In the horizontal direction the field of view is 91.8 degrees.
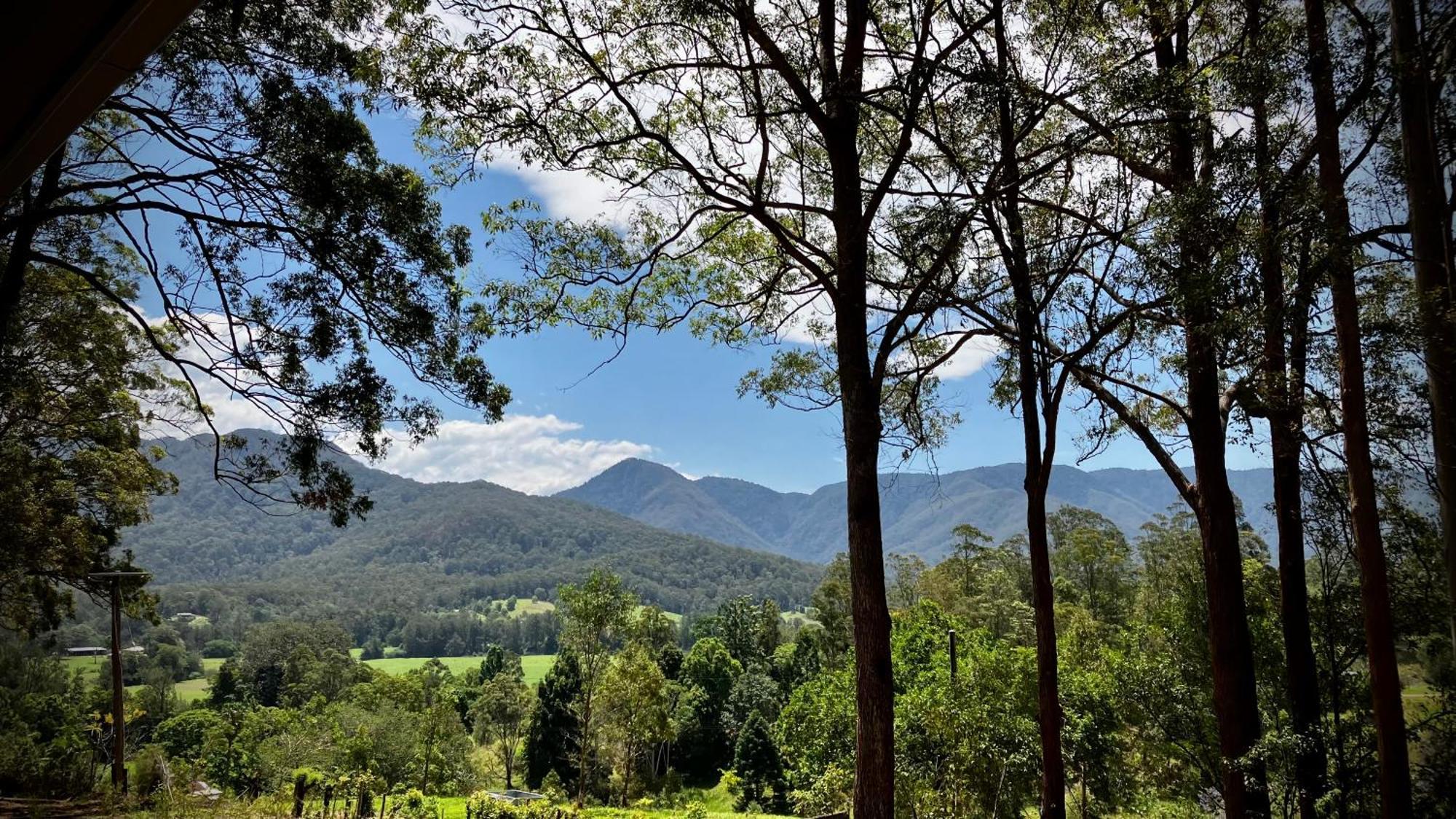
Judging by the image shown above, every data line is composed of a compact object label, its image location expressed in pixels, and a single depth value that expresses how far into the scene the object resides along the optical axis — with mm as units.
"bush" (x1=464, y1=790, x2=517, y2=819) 8633
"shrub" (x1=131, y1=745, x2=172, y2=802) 10461
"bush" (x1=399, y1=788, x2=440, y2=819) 9344
